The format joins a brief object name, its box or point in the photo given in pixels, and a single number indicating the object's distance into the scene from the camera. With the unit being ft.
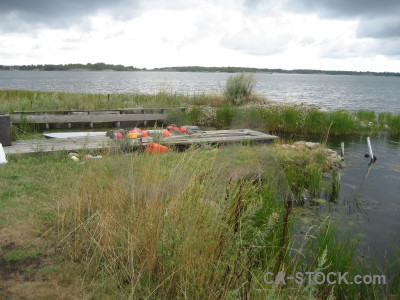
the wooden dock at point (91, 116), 32.07
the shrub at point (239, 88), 52.54
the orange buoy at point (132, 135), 24.38
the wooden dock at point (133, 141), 21.76
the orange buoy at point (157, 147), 20.73
